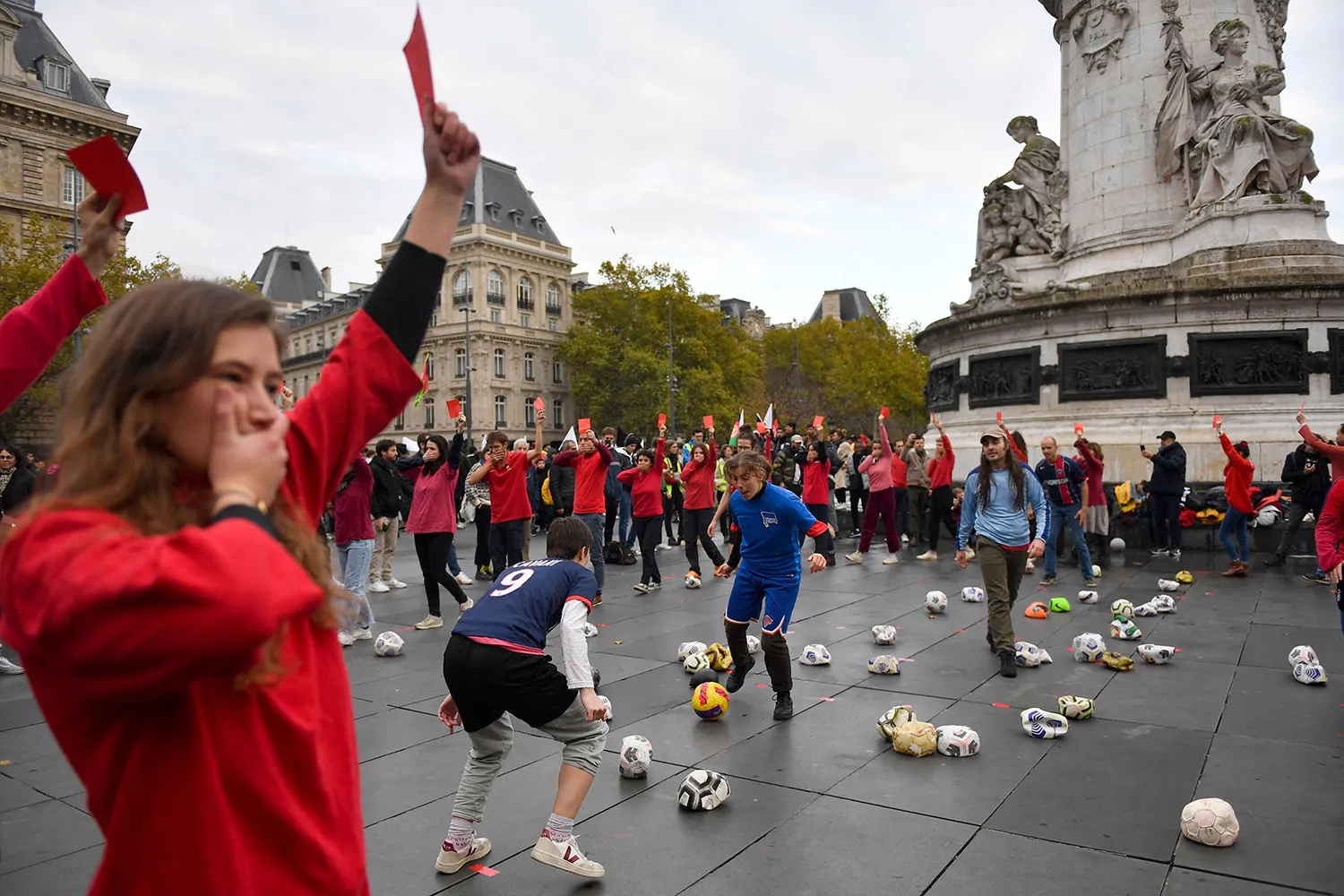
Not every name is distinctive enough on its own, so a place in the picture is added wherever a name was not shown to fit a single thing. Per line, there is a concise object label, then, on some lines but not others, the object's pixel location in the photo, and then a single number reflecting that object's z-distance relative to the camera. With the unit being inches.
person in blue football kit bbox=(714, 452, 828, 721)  251.4
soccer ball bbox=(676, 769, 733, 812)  175.2
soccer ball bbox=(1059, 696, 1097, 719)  230.1
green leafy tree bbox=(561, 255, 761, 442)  2322.8
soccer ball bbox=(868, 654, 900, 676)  279.6
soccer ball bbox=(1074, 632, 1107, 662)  288.7
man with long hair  295.0
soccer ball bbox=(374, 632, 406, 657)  317.7
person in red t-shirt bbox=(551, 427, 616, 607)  442.3
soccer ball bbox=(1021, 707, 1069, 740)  215.6
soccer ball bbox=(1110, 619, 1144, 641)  321.1
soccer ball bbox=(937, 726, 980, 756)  204.4
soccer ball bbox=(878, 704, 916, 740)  215.0
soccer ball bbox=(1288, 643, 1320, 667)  266.2
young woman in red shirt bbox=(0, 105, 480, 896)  44.4
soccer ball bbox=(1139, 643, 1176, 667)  286.2
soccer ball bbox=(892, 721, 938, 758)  205.5
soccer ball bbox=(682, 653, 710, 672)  283.3
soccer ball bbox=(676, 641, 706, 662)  291.9
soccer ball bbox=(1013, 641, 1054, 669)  285.8
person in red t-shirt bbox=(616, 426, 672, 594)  468.8
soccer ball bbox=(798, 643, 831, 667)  292.5
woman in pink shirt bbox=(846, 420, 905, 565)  551.4
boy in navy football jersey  150.9
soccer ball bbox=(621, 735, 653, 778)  192.7
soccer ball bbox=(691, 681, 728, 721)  236.7
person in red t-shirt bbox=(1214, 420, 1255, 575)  473.4
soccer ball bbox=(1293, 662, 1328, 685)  256.5
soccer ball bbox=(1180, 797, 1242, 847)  155.9
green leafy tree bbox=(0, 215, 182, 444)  1135.0
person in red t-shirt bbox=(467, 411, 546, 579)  407.8
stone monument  603.8
